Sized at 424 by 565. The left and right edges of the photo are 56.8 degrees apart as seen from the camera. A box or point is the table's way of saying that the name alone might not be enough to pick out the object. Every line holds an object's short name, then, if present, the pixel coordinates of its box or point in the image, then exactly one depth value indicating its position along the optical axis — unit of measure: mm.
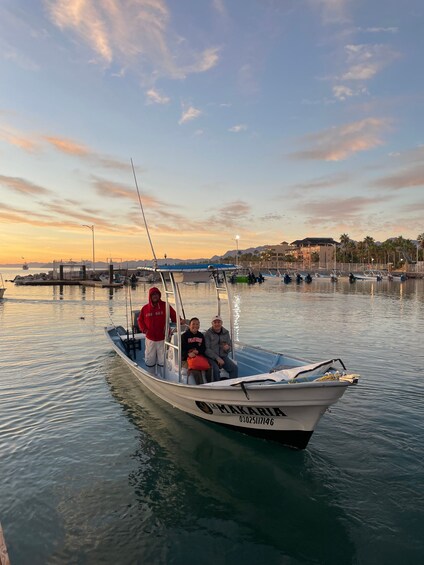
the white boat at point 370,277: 109750
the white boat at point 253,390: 7270
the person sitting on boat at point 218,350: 9859
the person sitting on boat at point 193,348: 9617
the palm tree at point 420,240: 149875
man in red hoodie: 10992
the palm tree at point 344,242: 190750
